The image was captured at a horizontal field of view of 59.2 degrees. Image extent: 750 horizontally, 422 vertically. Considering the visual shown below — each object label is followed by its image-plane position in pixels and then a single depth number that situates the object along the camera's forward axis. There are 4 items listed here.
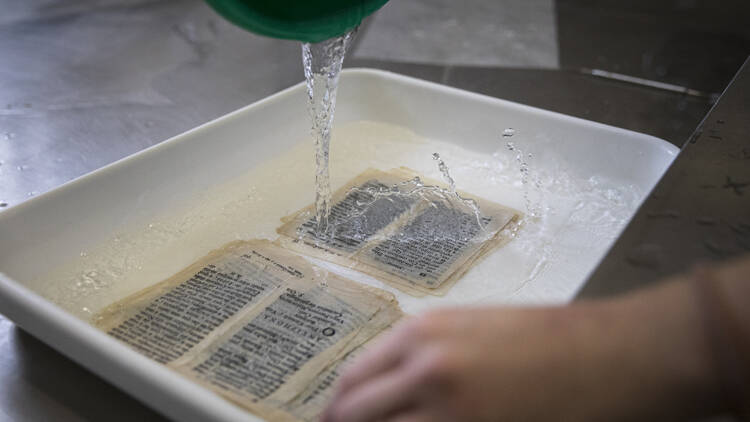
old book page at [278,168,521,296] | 0.57
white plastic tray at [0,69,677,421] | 0.39
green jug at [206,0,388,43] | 0.47
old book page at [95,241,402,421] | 0.44
